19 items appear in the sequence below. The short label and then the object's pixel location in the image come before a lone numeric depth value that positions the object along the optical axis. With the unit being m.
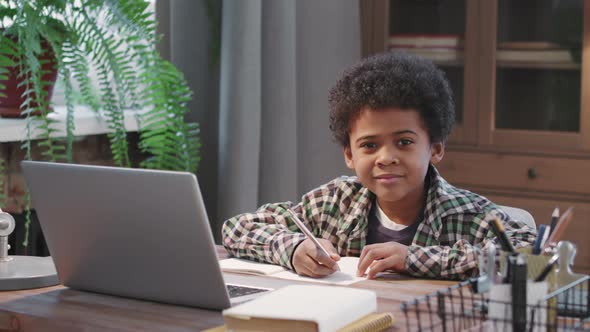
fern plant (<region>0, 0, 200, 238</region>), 2.88
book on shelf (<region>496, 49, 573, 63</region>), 3.62
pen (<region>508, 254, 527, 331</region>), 1.78
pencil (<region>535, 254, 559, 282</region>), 1.81
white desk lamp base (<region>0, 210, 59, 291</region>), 2.16
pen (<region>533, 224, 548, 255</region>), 1.87
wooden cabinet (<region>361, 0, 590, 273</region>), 3.50
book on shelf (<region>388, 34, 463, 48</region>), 3.69
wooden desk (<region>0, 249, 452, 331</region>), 1.97
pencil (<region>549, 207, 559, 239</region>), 1.88
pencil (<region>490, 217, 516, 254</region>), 1.82
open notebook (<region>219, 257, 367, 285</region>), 2.20
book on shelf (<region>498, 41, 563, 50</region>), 3.62
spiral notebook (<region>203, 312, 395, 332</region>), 1.90
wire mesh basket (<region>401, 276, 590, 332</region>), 1.79
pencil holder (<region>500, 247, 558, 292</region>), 1.83
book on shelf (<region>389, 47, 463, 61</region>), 3.69
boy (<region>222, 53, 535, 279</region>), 2.29
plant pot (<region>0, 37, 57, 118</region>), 3.02
